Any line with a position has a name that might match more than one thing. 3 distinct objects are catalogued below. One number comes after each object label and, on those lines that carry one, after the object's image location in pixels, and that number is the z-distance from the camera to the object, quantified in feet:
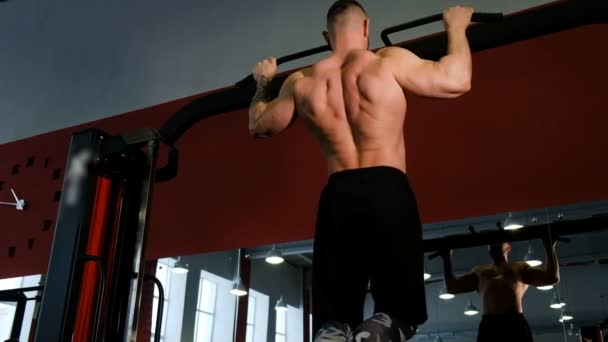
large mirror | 8.59
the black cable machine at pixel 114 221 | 7.70
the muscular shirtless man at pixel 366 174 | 5.40
